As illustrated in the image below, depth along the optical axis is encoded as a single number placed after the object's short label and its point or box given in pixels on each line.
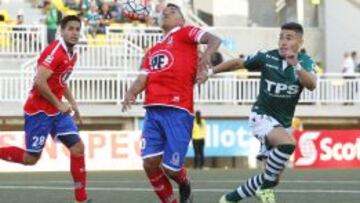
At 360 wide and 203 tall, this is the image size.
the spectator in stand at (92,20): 28.59
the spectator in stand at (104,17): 27.81
